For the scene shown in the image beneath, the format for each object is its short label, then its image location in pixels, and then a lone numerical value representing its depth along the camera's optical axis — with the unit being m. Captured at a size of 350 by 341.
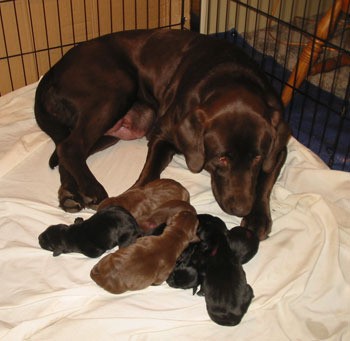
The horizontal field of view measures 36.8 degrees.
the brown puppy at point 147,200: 2.12
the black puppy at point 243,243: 1.97
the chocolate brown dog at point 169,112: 2.11
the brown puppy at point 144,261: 1.76
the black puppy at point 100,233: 1.92
